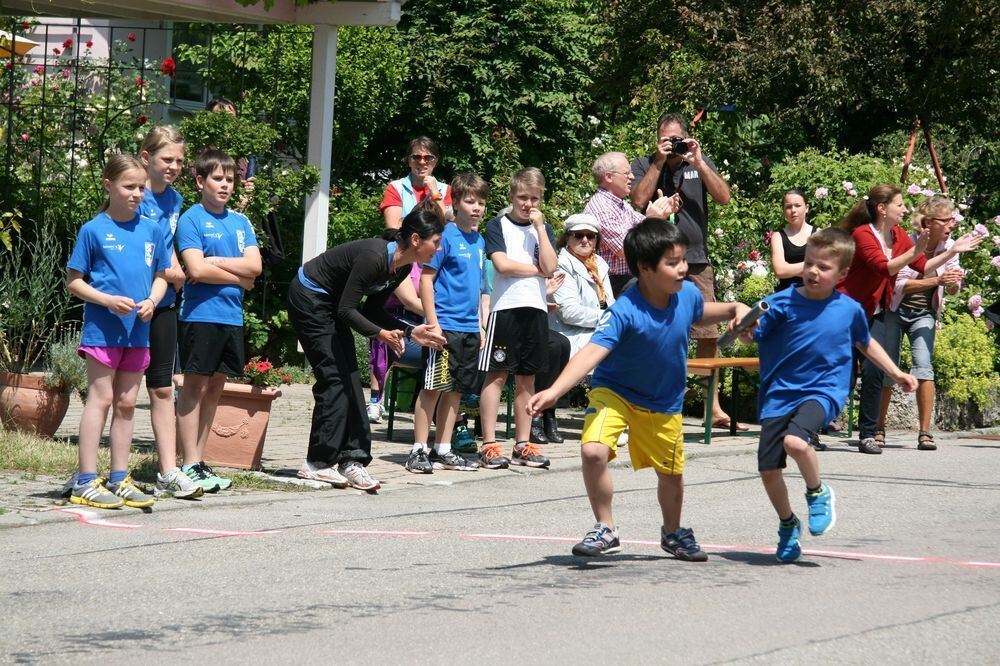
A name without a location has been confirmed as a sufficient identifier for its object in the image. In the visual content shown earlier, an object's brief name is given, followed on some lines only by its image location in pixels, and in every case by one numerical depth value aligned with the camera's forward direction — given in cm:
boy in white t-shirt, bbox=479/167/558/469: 1909
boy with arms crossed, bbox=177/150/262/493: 1652
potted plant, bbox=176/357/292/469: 1770
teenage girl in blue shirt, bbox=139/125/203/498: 1581
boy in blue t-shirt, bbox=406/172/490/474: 1859
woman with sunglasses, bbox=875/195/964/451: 2248
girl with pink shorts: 1506
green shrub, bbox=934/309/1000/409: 2564
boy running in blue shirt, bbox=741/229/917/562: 1292
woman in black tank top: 2191
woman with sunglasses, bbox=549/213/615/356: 2144
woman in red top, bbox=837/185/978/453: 2191
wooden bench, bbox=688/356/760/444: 2184
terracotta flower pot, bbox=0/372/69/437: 1880
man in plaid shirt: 2136
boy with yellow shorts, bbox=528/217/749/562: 1270
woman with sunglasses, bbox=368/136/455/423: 2175
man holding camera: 2166
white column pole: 2752
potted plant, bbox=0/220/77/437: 1881
